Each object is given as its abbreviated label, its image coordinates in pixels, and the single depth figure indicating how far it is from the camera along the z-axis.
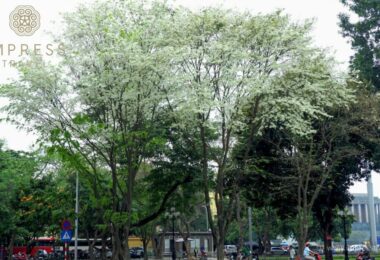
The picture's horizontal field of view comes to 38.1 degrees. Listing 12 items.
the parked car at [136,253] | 68.00
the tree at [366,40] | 29.97
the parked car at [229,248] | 68.89
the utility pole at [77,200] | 33.94
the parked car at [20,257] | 55.06
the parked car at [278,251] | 73.00
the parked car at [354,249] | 75.34
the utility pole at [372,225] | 65.75
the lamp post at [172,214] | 36.00
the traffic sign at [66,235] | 25.28
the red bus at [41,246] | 63.95
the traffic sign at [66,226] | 25.36
